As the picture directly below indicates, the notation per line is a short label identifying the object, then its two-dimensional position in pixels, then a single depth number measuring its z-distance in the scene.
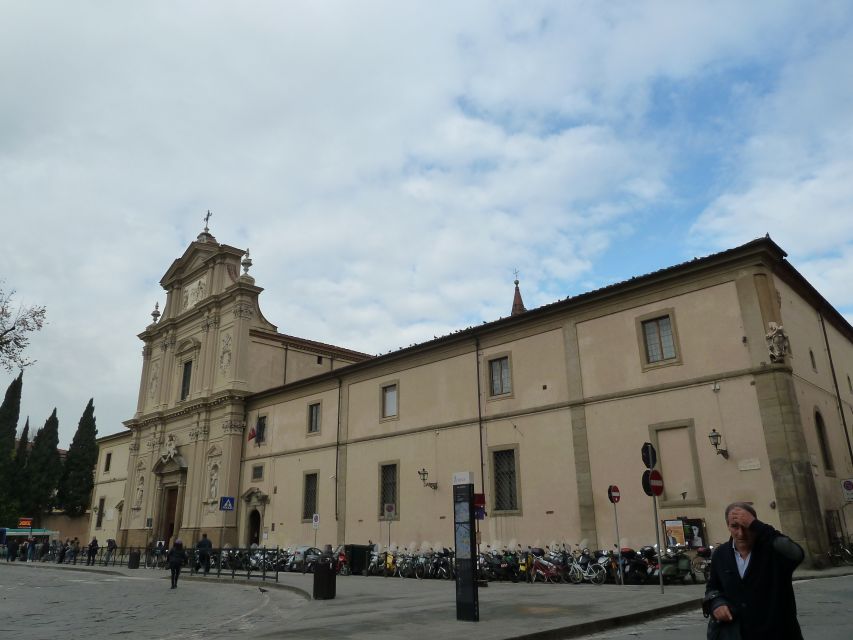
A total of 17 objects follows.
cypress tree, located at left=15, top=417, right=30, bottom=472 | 60.56
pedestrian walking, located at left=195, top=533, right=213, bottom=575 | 24.88
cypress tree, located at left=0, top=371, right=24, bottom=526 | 58.81
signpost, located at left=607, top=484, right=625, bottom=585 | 16.55
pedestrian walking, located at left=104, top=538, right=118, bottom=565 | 34.56
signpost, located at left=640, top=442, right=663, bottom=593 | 13.52
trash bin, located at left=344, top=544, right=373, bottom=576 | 24.23
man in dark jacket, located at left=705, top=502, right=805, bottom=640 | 3.68
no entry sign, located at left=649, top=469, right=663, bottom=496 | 13.52
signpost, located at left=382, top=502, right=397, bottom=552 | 24.31
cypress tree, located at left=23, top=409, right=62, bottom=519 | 59.84
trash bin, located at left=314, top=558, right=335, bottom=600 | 14.66
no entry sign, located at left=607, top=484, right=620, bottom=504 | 16.55
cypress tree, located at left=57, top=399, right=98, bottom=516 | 60.25
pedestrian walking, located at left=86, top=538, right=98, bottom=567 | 34.66
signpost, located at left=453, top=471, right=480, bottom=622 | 10.10
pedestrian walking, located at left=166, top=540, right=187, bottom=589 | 19.27
